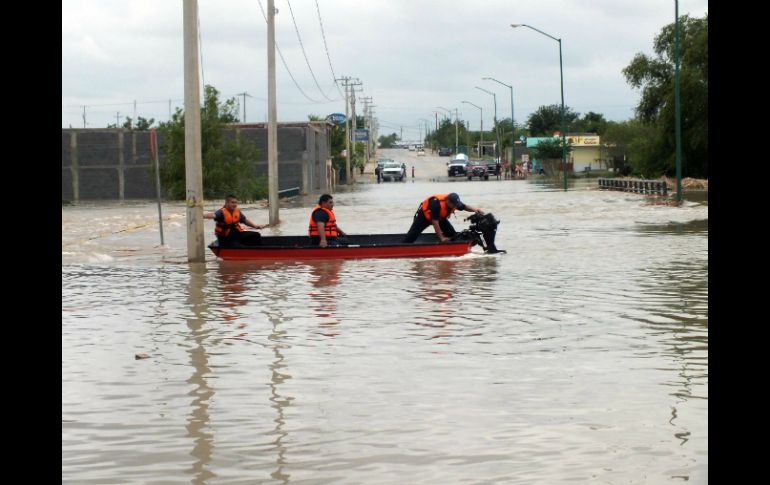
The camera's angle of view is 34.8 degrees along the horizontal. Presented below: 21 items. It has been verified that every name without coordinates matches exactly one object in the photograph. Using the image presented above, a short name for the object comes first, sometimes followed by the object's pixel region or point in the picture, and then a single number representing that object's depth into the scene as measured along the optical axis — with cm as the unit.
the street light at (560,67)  6662
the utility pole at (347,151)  10069
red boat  2300
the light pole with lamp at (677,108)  4734
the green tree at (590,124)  18400
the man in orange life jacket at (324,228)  2306
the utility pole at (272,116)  3741
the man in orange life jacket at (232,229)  2309
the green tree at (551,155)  11744
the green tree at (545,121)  18812
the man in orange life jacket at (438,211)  2344
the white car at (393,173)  10550
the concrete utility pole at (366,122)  17845
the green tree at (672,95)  6800
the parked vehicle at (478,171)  10819
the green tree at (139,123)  8054
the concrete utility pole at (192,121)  2248
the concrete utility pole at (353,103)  12719
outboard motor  2417
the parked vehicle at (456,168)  11362
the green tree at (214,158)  5909
